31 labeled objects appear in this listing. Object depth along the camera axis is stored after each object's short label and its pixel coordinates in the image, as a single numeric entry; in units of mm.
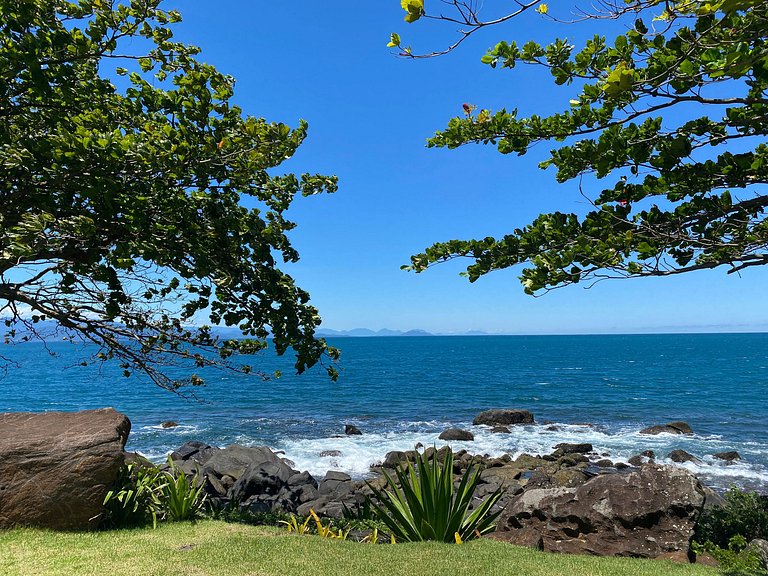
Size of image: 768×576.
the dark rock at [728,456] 24516
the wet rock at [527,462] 22969
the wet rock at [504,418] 36375
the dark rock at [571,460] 23750
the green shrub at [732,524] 8609
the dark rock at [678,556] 8142
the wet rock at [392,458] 23766
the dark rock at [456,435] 30344
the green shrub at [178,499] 9031
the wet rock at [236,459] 19578
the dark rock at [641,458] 24188
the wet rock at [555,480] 11094
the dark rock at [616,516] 8688
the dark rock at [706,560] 7707
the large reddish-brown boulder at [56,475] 7660
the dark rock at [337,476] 20428
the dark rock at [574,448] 26106
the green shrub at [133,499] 8289
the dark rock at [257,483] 16516
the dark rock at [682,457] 24247
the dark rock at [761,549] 7302
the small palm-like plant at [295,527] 9039
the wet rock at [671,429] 31484
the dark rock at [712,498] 13636
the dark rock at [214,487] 16805
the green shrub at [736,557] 6738
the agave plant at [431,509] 8477
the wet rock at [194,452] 23219
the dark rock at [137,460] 10173
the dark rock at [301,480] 18266
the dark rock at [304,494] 16825
